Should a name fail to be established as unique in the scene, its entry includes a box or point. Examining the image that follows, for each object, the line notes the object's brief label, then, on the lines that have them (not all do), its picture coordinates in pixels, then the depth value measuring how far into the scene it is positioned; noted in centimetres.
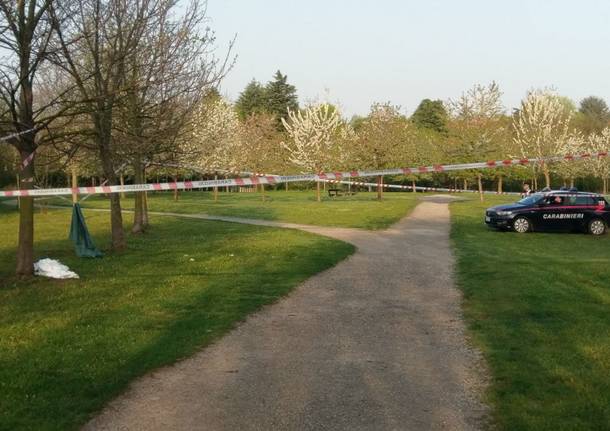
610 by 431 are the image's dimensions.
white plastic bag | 1240
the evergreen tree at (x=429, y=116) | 9525
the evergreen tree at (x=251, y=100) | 9075
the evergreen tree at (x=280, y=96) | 8988
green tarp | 1532
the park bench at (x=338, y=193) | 5310
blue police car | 2252
